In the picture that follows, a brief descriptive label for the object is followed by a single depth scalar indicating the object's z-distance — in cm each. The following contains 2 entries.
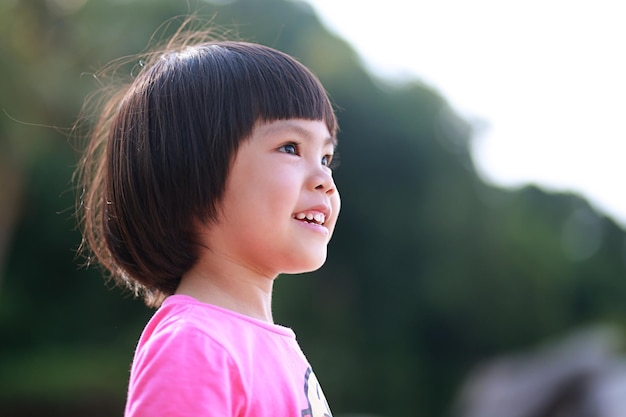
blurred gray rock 829
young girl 133
